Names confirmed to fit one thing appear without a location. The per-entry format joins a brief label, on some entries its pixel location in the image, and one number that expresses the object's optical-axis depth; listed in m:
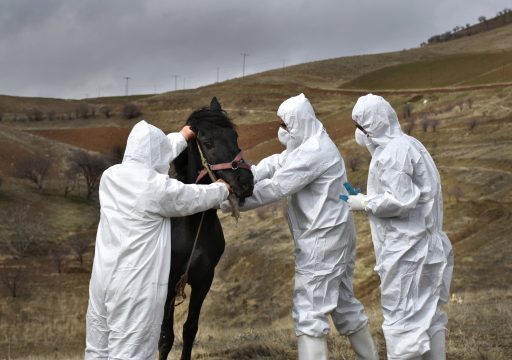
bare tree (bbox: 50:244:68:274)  34.28
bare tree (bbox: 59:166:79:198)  51.41
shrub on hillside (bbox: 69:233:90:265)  35.25
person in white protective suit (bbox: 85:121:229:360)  6.62
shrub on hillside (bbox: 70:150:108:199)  52.56
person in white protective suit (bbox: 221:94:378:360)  7.51
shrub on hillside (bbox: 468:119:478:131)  36.50
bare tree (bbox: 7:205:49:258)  37.78
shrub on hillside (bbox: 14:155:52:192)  51.06
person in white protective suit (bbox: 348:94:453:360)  6.97
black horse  7.17
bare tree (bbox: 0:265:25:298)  29.80
